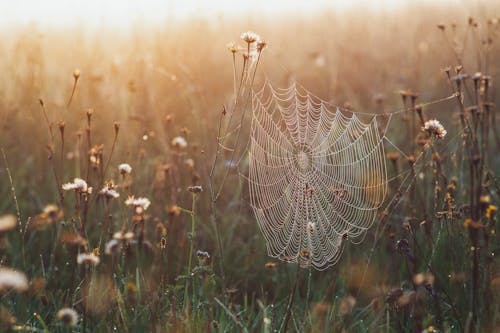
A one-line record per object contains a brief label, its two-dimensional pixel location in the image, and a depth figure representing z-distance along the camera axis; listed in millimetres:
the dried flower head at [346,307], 2586
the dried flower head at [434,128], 2396
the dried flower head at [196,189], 2426
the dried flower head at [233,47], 2510
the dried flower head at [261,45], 2520
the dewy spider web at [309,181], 3504
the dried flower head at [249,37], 2549
